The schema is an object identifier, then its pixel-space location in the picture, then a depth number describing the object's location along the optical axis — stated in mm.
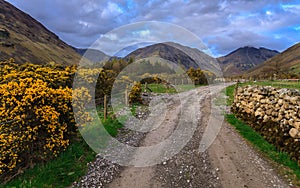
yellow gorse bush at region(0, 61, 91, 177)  6324
